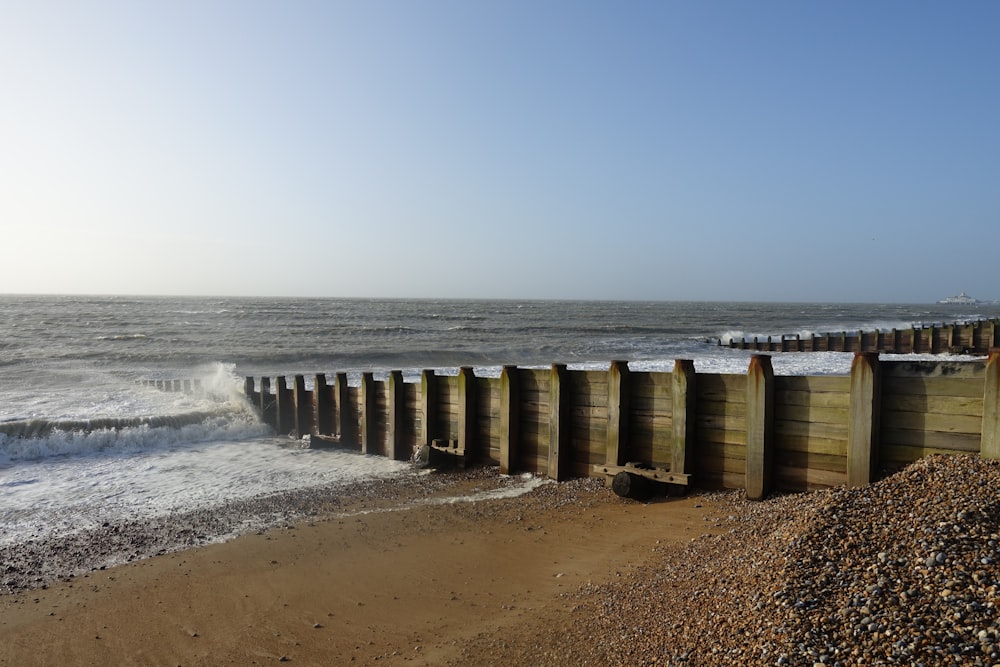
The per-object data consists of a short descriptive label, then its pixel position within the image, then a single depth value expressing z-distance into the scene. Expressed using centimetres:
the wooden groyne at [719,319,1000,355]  3068
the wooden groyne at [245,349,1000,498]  644
